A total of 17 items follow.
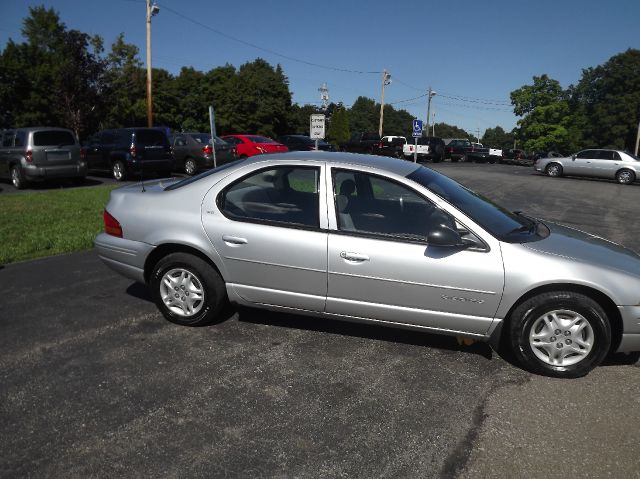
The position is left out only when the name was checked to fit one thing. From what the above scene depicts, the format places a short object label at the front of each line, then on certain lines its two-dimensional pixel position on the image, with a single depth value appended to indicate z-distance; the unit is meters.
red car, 20.33
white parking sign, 13.77
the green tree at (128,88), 40.11
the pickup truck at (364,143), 33.12
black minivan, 16.23
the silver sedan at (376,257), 3.48
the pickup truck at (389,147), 32.44
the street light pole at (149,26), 26.16
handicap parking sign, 23.47
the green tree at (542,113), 65.75
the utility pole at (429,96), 61.19
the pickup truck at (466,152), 39.97
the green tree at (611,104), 67.00
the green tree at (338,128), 63.87
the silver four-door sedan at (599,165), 22.58
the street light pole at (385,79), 49.62
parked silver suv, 13.80
